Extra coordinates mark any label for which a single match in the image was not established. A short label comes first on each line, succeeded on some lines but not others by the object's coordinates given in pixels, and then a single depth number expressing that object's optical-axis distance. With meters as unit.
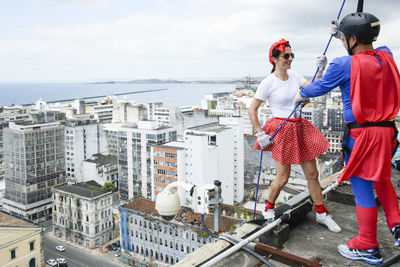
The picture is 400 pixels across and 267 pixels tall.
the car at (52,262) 27.31
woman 4.45
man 3.46
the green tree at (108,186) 40.23
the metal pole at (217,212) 4.41
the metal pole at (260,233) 3.03
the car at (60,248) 30.55
